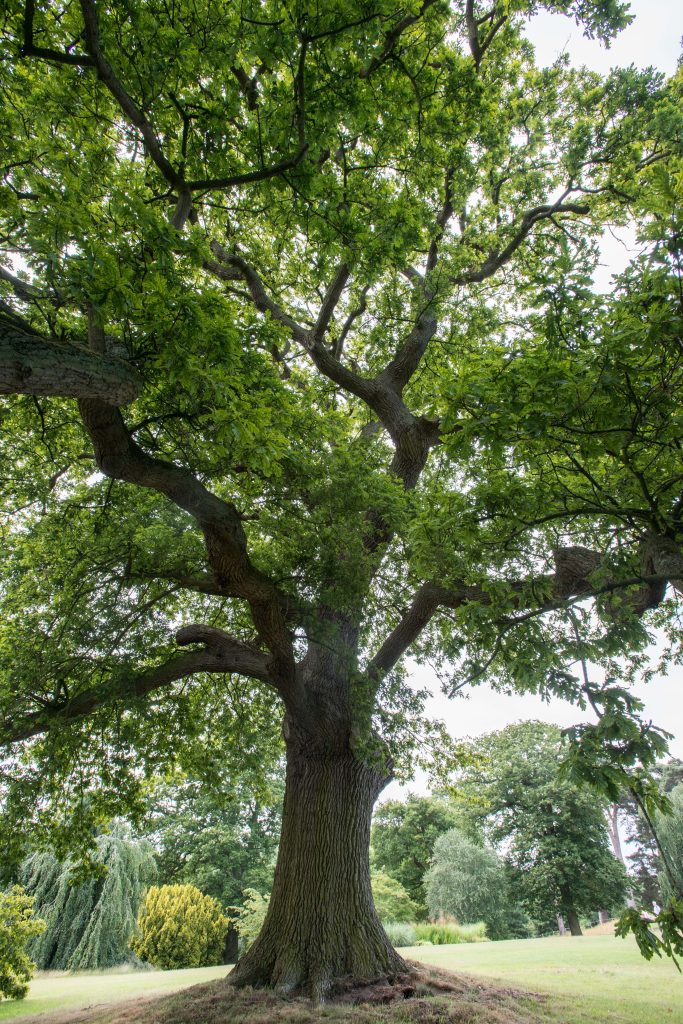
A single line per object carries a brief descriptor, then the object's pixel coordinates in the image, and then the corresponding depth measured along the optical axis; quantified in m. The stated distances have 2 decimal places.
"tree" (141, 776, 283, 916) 22.59
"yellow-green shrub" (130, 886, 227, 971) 14.77
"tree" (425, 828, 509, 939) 23.64
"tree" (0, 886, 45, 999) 8.14
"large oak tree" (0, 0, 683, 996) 3.43
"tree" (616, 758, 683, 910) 26.71
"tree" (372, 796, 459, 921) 28.58
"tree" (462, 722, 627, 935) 21.56
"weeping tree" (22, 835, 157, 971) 13.82
